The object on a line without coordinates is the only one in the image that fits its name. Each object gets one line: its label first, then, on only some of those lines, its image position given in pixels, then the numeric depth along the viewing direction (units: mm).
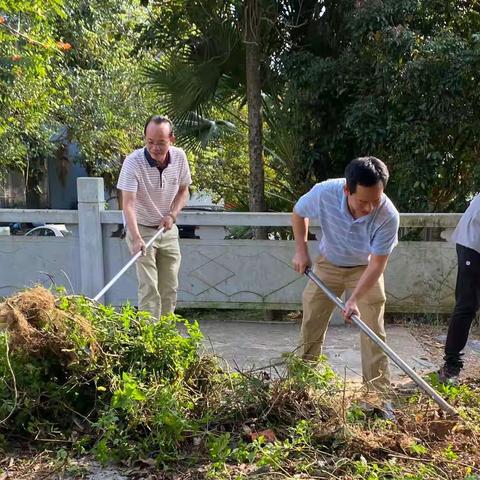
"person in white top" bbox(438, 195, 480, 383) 3975
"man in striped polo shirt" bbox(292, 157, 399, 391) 3314
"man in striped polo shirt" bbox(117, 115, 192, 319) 4230
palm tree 7309
